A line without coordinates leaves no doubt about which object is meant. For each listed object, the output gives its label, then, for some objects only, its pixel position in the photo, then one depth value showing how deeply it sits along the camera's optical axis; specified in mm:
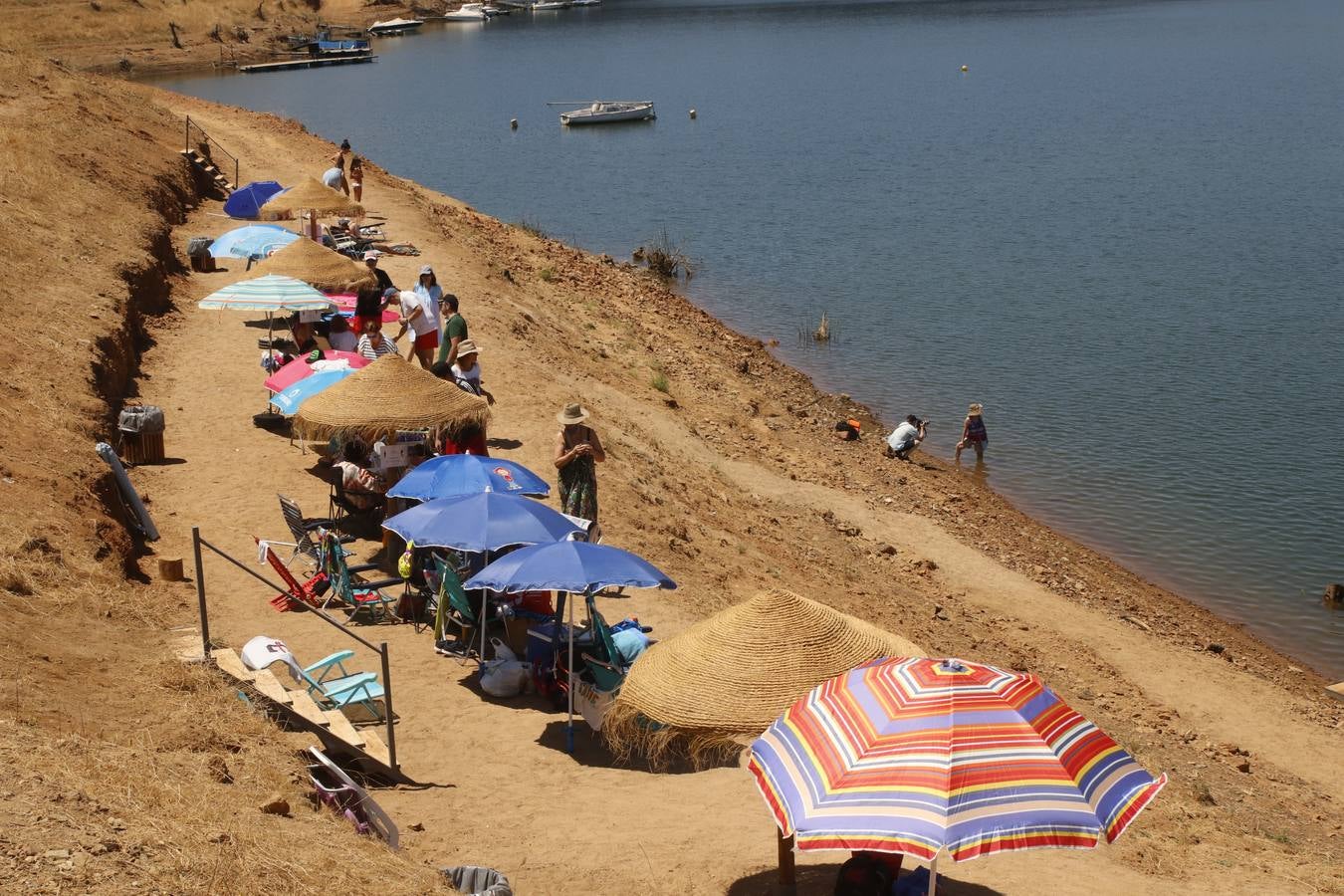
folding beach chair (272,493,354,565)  13680
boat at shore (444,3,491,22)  155625
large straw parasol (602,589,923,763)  10148
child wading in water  25203
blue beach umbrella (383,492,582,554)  11672
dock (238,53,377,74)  99812
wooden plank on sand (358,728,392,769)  10008
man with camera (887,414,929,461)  25156
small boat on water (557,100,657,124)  76500
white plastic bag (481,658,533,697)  11844
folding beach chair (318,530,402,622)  12992
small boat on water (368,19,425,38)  136375
